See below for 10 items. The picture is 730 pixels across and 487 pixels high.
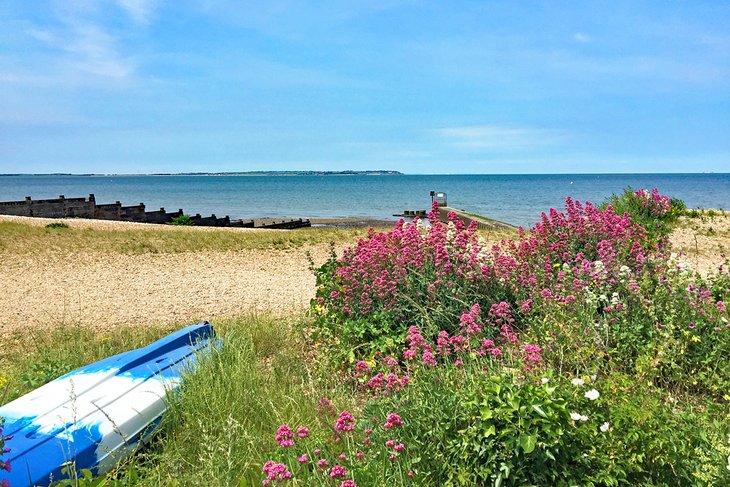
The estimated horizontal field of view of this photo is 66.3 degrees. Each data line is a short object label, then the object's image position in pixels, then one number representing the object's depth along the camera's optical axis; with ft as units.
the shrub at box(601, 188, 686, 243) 41.24
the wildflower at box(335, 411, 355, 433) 8.50
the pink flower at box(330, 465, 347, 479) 7.51
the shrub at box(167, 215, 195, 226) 89.17
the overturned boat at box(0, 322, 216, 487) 10.36
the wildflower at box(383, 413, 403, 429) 8.28
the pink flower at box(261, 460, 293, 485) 7.30
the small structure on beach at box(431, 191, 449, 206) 78.60
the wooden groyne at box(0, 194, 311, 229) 88.33
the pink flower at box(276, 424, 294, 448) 7.98
